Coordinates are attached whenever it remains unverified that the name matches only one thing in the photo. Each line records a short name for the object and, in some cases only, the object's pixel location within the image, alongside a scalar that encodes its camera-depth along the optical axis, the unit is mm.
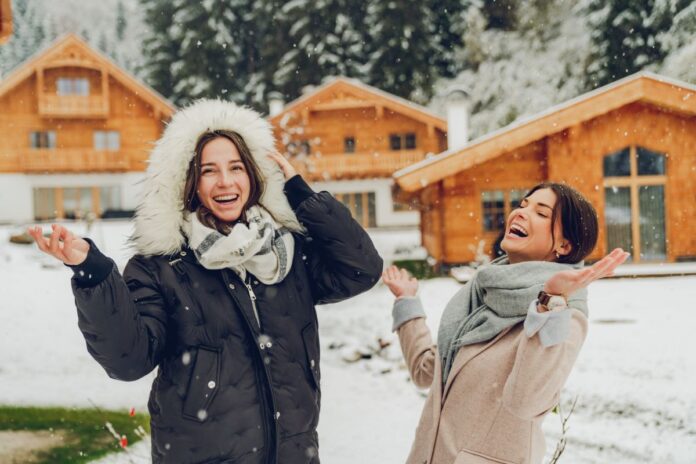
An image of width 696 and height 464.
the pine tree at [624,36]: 16750
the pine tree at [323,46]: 25891
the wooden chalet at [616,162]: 10047
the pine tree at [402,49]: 25547
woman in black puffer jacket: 1693
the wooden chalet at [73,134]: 22484
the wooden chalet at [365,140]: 20047
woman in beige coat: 1477
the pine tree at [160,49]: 28781
